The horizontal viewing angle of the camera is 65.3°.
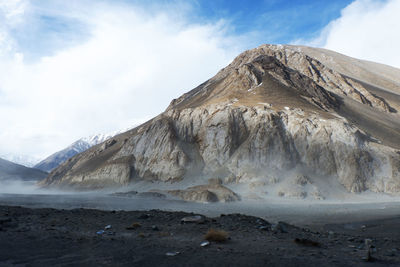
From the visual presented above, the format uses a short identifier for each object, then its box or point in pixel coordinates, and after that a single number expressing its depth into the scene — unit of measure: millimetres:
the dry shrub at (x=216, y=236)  10961
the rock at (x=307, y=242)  10930
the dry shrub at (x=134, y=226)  13805
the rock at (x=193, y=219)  14906
